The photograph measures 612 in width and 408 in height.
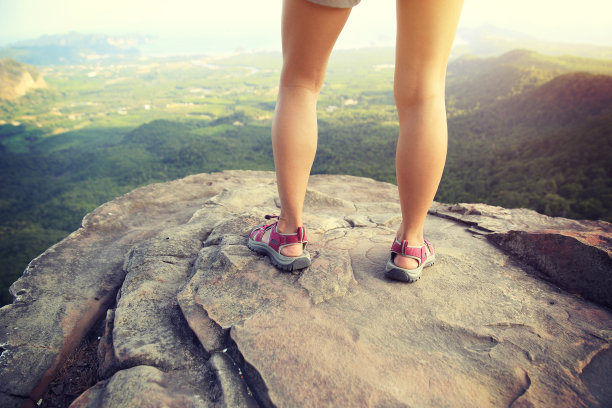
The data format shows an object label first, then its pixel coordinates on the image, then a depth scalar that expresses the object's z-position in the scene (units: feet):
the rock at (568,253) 6.55
